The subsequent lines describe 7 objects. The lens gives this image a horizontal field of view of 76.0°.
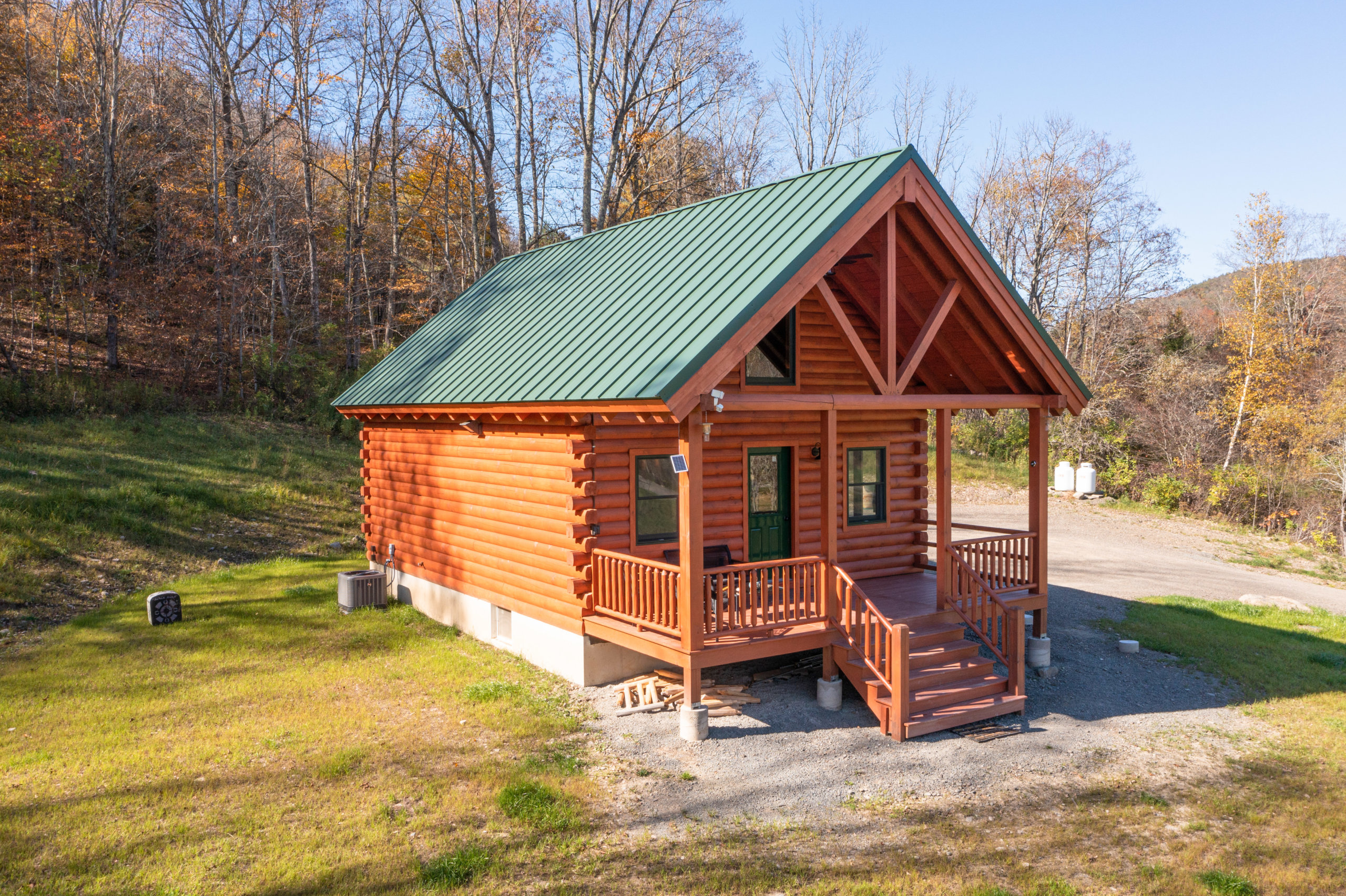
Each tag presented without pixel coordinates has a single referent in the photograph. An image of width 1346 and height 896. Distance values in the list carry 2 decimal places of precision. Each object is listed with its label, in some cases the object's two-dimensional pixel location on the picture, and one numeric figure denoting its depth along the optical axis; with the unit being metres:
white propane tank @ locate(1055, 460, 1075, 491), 32.62
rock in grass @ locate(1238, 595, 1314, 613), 17.23
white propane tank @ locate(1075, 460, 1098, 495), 32.28
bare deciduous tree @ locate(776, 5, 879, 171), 38.03
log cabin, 9.79
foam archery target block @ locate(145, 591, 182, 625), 13.85
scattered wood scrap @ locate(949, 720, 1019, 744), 9.74
